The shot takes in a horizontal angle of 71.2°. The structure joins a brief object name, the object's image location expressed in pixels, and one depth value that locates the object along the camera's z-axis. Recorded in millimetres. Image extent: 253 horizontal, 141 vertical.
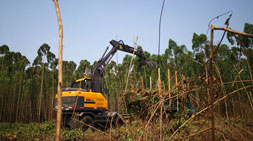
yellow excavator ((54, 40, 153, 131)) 7152
